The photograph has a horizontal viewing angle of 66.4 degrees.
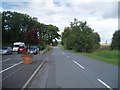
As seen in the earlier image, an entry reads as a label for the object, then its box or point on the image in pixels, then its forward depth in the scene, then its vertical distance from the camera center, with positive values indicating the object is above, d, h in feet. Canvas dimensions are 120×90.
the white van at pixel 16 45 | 77.47 -1.69
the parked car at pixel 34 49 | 61.79 -4.27
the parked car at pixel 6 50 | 57.09 -4.28
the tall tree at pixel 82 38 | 78.61 +4.40
